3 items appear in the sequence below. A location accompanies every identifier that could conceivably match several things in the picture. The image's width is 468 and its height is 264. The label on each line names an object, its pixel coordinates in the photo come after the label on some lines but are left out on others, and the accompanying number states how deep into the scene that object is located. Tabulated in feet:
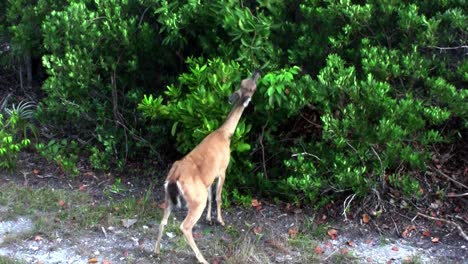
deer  39.75
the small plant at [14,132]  52.95
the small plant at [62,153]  53.98
